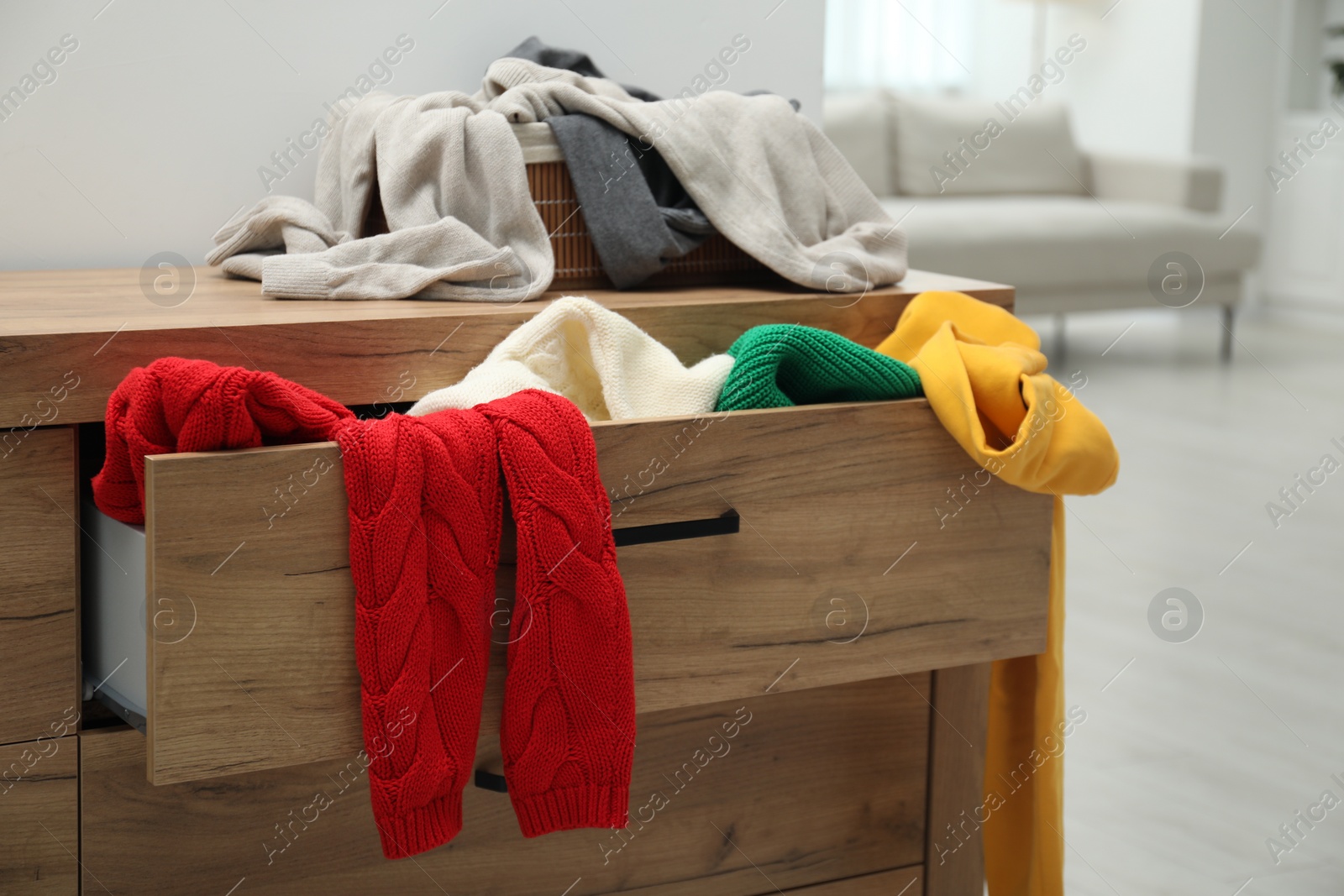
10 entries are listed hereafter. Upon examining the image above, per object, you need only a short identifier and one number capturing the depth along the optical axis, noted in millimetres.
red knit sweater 2134
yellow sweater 2333
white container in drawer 2237
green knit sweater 2367
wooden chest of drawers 2124
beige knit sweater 2501
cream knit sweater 2374
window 9311
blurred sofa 7066
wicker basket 2580
